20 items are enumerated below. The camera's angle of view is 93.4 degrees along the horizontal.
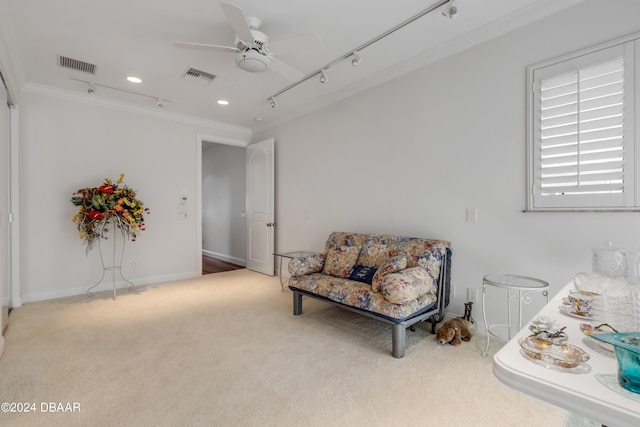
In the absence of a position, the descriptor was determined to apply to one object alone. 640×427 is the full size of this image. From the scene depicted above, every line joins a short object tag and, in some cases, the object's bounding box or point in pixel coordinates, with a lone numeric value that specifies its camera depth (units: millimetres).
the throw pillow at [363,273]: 2996
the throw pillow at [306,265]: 3244
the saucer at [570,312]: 1083
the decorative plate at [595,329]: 923
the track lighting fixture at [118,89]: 3685
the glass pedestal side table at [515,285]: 2115
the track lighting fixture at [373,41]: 2266
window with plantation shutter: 2047
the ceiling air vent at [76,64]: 3139
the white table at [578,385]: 588
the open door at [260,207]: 5156
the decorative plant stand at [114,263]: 4066
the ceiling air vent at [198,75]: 3406
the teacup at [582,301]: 1099
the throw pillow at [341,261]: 3219
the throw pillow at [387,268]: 2609
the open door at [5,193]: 2922
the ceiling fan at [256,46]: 2144
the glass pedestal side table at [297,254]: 4318
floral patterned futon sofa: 2385
